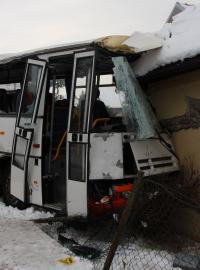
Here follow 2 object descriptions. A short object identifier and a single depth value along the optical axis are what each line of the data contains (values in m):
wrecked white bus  6.27
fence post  4.34
